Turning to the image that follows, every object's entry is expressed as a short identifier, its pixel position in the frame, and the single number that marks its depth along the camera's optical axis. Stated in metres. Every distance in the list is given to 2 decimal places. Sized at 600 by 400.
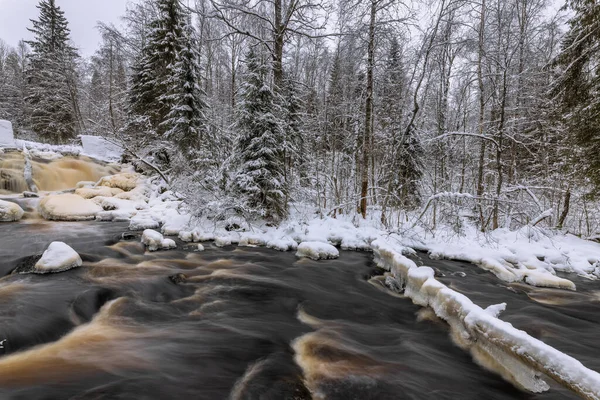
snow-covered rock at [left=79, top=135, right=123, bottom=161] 17.00
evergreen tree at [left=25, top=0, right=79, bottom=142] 20.55
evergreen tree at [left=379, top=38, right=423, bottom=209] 12.77
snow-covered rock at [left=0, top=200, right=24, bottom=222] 8.93
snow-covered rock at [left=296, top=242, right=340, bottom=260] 6.93
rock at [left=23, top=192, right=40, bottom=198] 11.19
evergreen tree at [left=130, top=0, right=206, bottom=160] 12.41
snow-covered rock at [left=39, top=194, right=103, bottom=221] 9.65
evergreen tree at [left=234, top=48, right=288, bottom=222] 8.55
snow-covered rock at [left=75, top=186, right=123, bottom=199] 11.97
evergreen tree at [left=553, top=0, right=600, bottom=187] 6.96
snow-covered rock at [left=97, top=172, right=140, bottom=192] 13.34
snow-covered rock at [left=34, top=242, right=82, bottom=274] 4.96
